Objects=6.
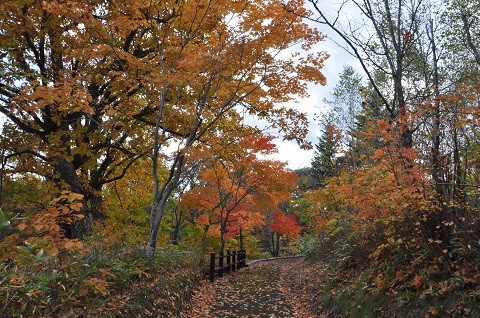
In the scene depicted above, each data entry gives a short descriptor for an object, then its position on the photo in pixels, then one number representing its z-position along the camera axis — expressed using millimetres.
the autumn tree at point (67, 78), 7629
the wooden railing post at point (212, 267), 12508
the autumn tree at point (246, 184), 15195
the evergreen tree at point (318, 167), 34094
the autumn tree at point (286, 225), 31562
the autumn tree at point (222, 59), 7746
